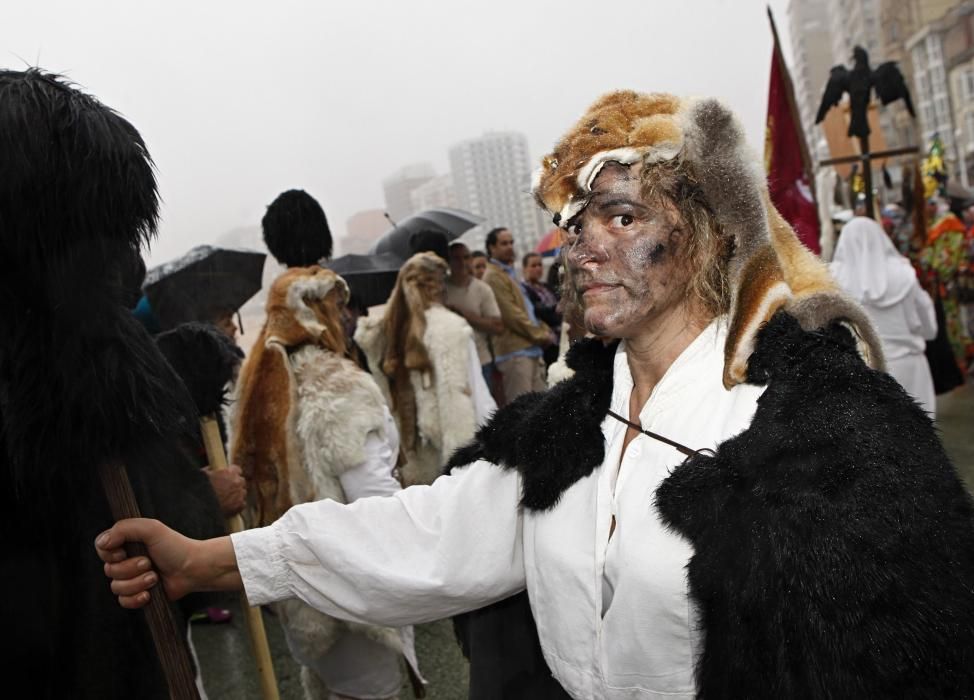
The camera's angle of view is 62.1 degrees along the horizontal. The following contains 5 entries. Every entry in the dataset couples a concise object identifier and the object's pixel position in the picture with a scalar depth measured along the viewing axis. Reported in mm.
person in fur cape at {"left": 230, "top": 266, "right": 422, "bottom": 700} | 3141
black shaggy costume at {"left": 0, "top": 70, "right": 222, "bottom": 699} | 1453
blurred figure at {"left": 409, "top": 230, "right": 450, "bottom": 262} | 5805
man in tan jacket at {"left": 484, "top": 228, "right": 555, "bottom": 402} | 7012
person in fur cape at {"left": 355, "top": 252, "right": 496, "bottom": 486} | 4953
